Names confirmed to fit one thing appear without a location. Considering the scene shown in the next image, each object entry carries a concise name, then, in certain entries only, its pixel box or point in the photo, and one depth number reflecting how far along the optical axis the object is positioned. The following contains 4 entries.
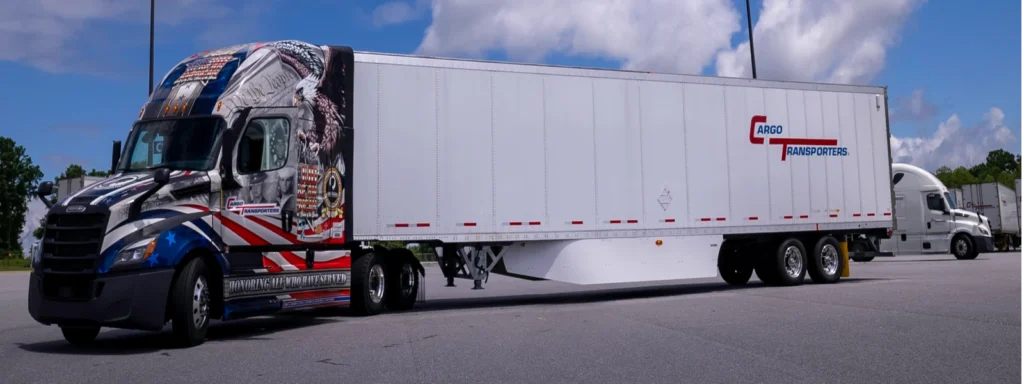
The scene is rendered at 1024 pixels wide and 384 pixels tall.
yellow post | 19.02
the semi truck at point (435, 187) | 10.23
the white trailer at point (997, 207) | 39.41
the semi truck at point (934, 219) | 30.78
